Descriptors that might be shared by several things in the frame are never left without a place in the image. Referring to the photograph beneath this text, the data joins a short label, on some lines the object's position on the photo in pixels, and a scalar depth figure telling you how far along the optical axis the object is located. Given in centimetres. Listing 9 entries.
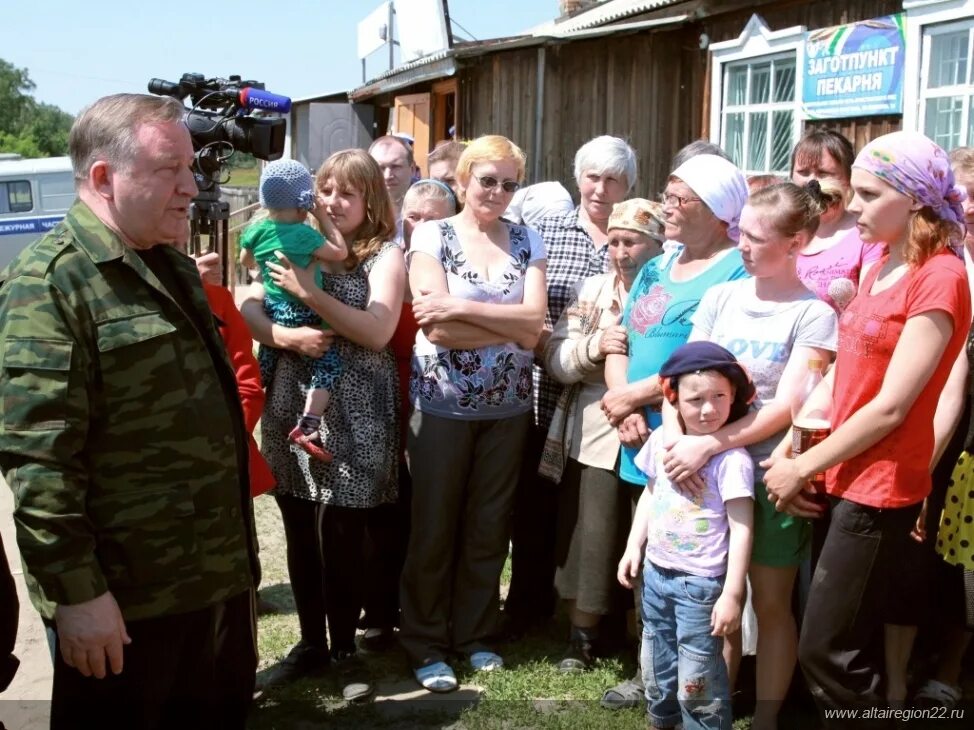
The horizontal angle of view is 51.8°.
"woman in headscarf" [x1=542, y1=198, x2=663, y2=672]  374
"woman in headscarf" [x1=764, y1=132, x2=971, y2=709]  265
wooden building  647
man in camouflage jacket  208
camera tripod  362
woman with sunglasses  372
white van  1931
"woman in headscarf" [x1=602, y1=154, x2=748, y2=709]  335
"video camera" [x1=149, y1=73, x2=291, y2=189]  356
